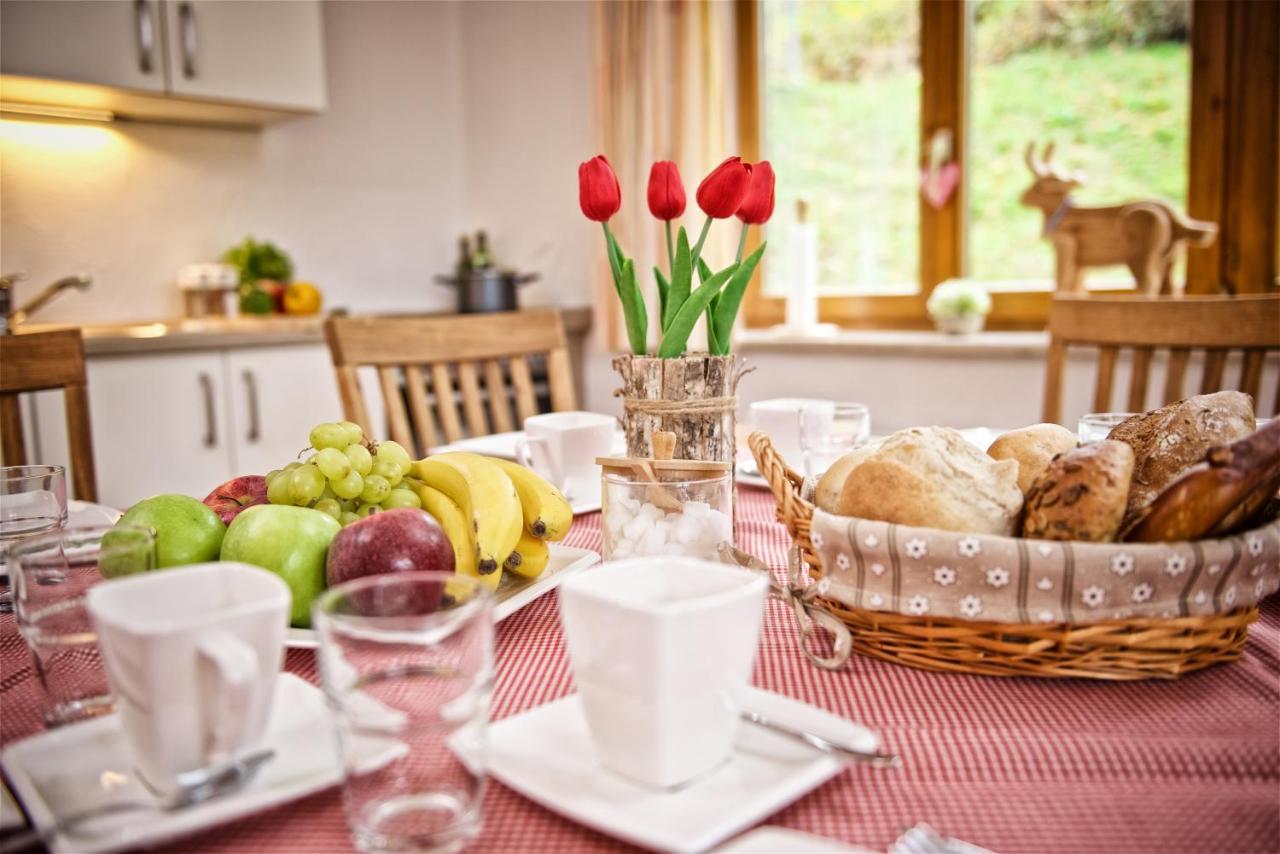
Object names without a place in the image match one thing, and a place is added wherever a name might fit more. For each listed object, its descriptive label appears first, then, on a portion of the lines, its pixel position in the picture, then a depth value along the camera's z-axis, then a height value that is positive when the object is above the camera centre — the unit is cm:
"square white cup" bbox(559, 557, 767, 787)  47 -17
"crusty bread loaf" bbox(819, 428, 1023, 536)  68 -13
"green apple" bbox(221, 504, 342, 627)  72 -17
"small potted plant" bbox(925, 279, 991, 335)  264 -4
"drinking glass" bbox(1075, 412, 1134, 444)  101 -14
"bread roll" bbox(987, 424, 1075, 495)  76 -12
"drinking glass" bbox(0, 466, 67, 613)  89 -17
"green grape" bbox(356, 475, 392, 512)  84 -15
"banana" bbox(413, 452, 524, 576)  80 -16
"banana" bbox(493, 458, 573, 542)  86 -18
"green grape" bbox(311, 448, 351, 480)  82 -13
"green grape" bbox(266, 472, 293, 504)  83 -15
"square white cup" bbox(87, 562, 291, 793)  46 -16
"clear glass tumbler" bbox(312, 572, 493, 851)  47 -19
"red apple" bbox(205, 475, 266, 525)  84 -16
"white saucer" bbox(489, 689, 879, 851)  47 -24
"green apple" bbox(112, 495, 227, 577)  74 -16
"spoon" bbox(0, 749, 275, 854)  48 -24
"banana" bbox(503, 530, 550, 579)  85 -21
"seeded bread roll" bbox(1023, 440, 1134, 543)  64 -13
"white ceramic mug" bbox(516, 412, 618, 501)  117 -17
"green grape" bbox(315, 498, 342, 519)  83 -16
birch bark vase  96 -10
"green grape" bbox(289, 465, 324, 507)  82 -14
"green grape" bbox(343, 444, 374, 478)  83 -12
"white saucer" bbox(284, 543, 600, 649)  72 -23
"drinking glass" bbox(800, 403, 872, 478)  115 -16
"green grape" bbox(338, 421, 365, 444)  85 -11
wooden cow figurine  220 +11
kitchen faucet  249 +4
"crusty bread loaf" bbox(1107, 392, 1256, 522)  74 -11
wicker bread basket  64 -23
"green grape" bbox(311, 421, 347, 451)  84 -11
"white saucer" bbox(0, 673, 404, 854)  47 -24
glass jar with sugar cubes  78 -16
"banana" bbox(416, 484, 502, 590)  80 -18
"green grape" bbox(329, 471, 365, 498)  83 -15
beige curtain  294 +58
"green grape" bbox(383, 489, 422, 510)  85 -16
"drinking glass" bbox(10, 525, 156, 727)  61 -17
